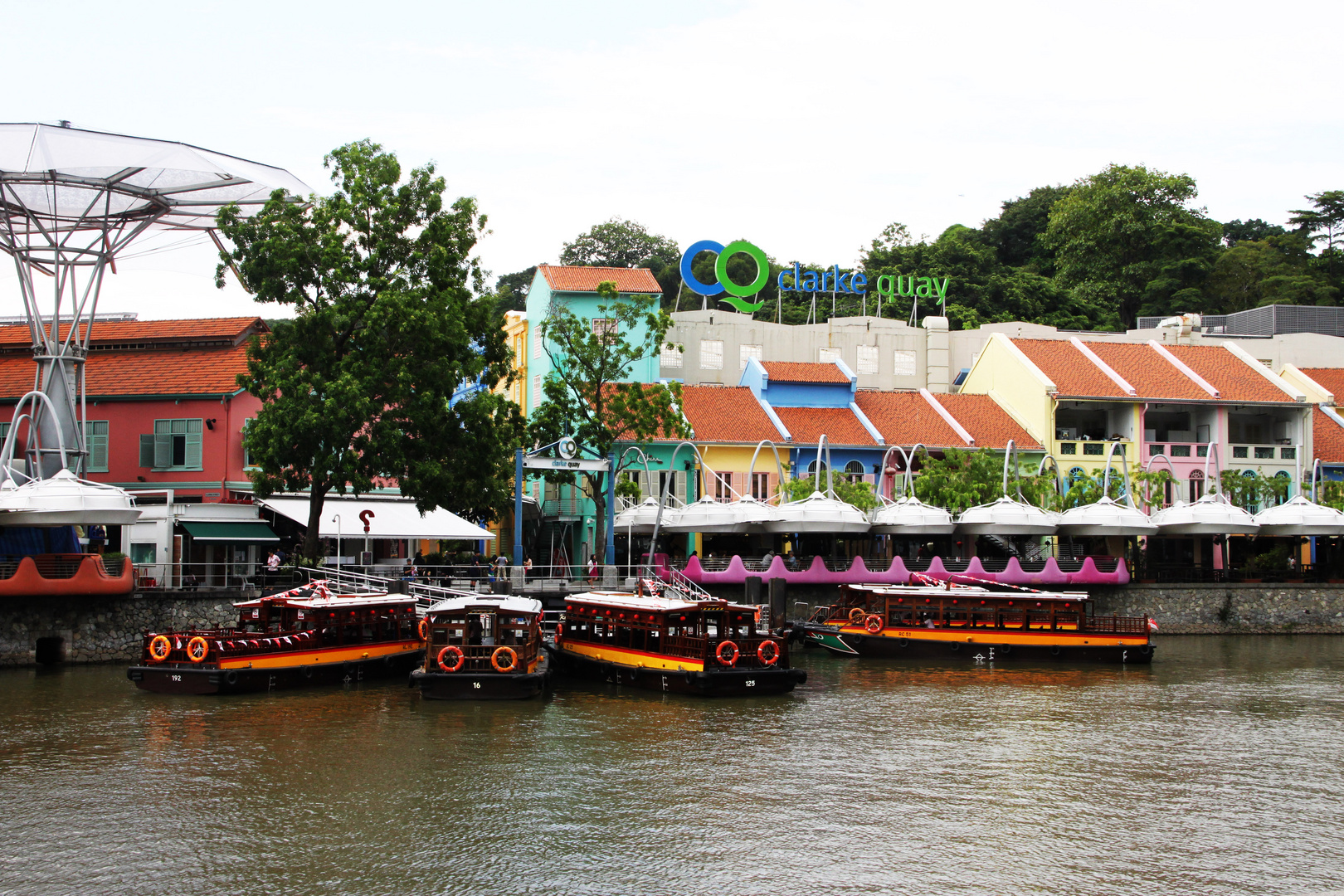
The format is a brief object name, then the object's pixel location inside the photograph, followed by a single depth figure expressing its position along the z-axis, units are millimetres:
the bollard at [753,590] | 43550
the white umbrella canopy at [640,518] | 49656
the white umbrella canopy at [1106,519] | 49344
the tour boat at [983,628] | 40781
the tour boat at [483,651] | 30375
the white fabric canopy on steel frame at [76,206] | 36219
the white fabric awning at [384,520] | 43688
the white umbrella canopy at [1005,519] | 48281
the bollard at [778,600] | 42750
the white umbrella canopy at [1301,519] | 51219
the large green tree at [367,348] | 39125
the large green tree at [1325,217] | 89312
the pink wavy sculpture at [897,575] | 46375
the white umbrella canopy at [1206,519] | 50750
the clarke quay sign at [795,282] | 63219
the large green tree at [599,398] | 47000
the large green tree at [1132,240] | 86125
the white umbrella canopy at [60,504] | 34938
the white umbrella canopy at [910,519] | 47844
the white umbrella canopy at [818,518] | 46125
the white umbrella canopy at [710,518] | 46812
